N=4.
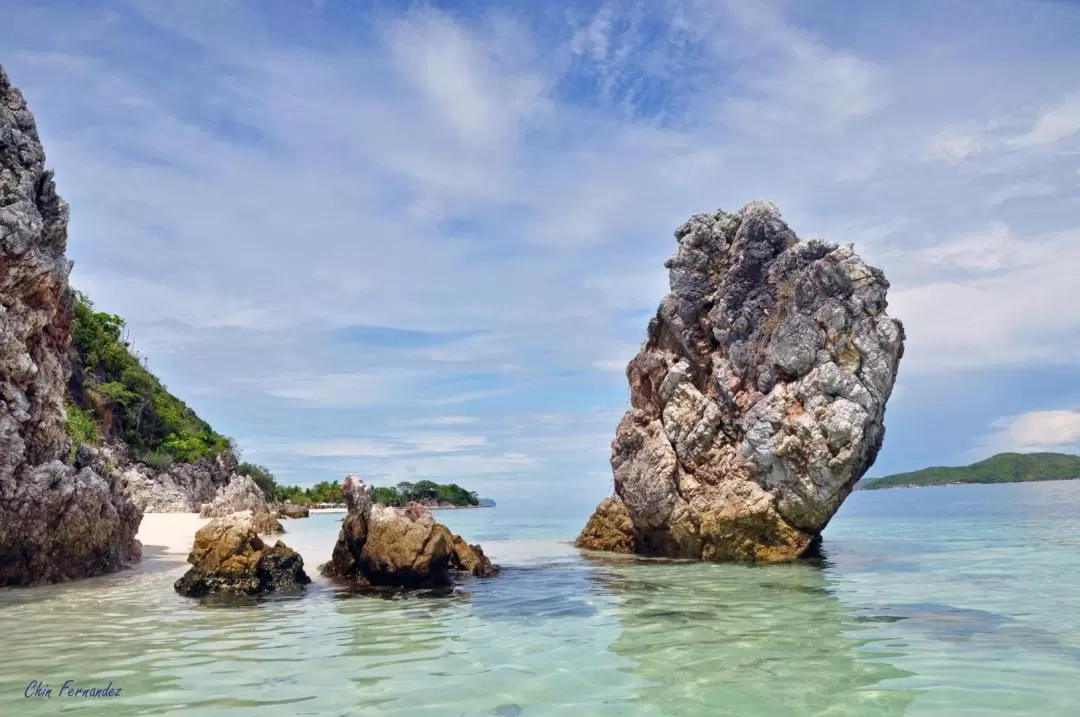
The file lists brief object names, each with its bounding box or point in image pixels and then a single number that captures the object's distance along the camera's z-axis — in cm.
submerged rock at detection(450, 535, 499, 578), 1906
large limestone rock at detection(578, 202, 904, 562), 2020
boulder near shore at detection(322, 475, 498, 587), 1634
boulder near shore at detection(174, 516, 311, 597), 1533
